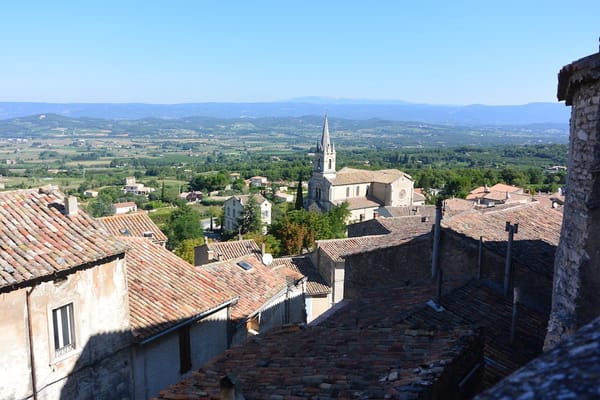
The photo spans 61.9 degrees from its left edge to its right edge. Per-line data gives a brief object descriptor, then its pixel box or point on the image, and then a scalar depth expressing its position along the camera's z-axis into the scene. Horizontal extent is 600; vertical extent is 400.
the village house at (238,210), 73.12
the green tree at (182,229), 57.47
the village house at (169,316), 11.14
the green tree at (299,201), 78.44
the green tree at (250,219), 67.62
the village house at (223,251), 25.66
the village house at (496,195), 58.21
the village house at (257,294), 15.06
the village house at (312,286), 26.58
